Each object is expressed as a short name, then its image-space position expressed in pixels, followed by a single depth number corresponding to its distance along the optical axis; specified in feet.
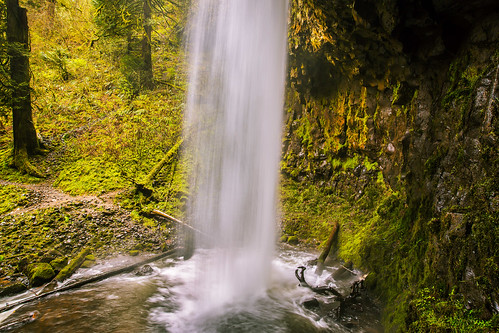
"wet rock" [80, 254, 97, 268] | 20.74
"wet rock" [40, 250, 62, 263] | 19.27
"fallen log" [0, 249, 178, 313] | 15.25
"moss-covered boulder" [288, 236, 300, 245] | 27.94
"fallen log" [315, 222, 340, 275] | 22.25
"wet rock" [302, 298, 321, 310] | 17.29
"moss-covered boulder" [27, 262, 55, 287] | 17.35
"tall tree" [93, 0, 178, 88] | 31.23
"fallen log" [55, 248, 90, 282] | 18.38
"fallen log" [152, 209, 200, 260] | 26.47
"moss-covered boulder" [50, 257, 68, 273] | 19.11
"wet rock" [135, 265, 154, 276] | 20.72
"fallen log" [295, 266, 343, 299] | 16.88
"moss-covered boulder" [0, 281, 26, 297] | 16.06
